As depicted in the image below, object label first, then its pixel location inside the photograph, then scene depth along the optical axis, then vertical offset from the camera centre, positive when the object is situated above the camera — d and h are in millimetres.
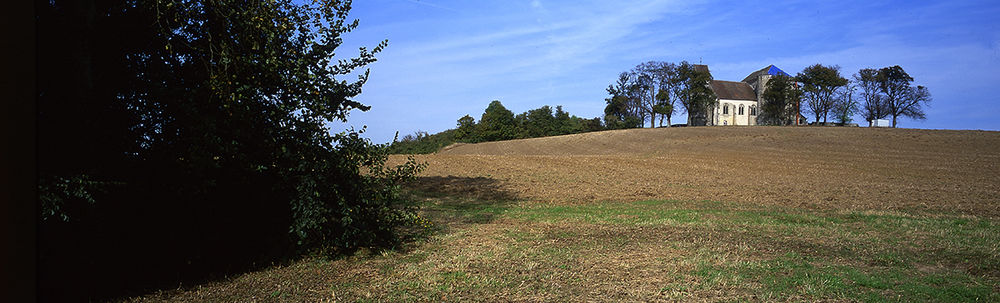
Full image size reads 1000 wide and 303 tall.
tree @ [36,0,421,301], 5402 -25
